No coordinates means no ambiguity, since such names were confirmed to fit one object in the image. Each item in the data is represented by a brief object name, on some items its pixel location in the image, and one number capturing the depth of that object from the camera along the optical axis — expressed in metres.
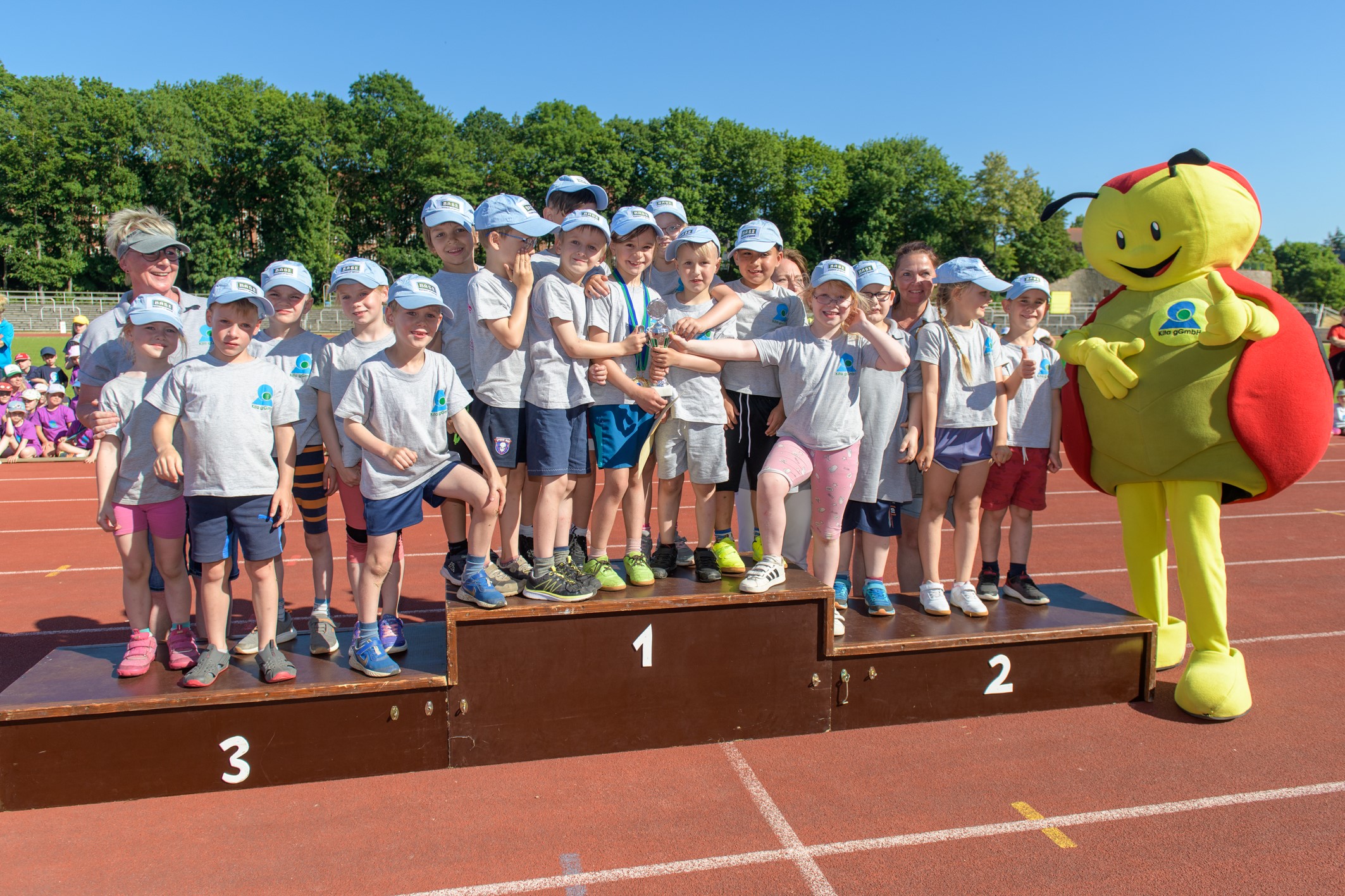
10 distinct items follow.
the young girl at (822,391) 4.30
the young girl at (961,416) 4.71
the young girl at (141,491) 3.78
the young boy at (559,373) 4.12
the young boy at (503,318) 4.07
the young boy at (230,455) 3.65
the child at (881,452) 4.64
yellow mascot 4.08
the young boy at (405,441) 3.74
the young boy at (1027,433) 4.95
